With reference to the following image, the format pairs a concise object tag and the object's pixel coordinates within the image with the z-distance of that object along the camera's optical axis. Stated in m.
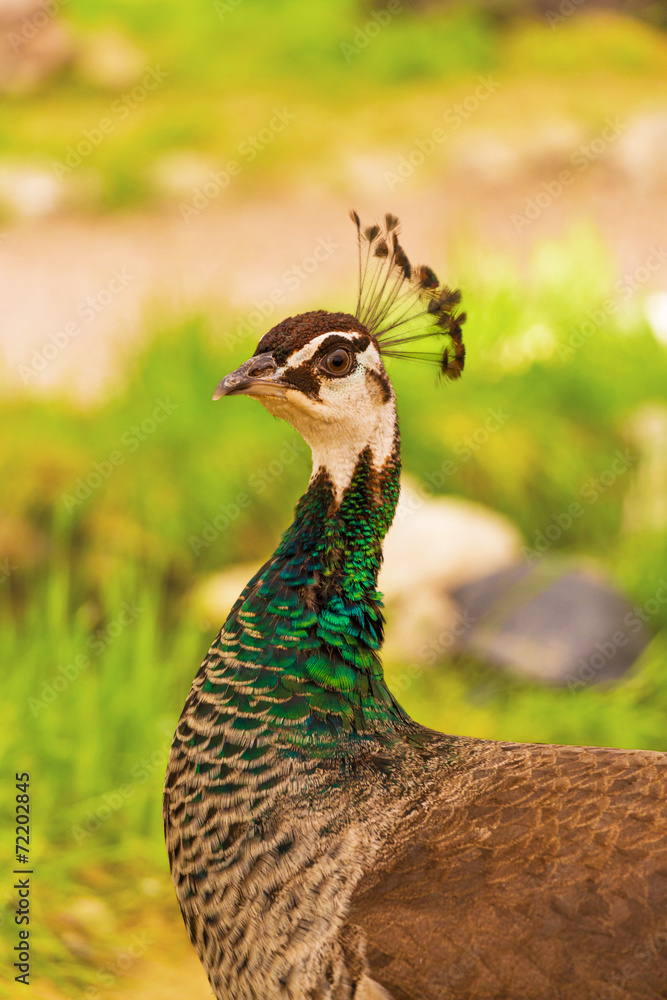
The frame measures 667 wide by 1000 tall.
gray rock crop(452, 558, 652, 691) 8.31
